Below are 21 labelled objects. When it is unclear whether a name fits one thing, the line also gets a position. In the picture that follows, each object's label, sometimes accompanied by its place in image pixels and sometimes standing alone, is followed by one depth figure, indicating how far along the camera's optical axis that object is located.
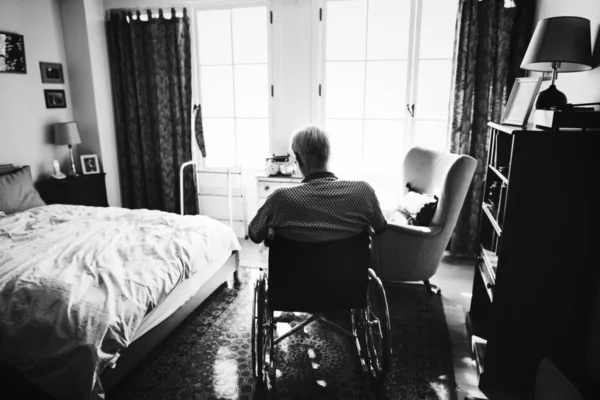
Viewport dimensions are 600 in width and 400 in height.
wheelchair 1.84
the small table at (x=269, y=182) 3.86
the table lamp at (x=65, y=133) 3.95
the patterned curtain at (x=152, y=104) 4.20
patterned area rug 2.03
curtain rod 4.12
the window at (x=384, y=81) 3.68
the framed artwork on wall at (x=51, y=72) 3.98
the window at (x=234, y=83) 4.16
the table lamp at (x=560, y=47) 1.91
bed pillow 3.23
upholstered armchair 2.64
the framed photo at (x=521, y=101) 2.08
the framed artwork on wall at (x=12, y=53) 3.58
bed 1.68
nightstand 3.89
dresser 1.67
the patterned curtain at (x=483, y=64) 3.30
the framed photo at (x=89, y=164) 4.24
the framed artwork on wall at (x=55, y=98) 4.03
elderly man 1.79
